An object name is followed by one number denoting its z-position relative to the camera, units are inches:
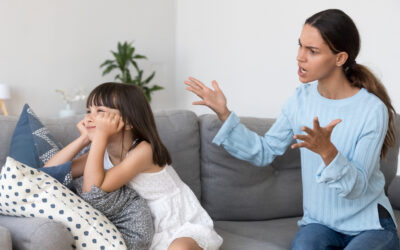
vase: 180.0
